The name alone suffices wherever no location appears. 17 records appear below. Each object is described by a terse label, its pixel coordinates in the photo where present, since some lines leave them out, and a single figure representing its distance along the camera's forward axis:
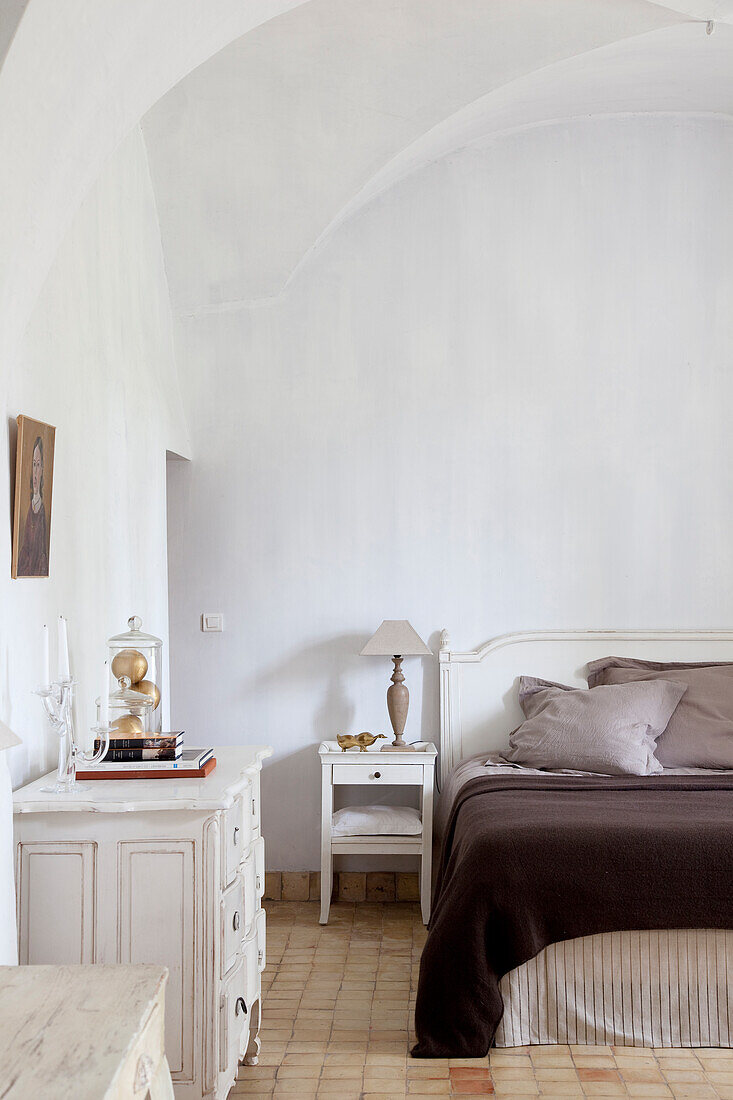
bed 2.77
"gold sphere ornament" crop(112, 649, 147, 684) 2.69
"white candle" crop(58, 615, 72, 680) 2.40
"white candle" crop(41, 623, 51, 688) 2.45
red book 2.42
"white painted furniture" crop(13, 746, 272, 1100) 2.17
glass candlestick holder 2.29
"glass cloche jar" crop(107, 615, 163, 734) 2.70
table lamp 4.08
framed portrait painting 2.26
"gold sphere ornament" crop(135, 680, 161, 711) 2.73
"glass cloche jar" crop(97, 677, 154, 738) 2.66
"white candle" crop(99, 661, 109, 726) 2.88
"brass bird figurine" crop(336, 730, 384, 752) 4.07
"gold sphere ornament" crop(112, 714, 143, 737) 2.63
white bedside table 3.94
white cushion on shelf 3.95
